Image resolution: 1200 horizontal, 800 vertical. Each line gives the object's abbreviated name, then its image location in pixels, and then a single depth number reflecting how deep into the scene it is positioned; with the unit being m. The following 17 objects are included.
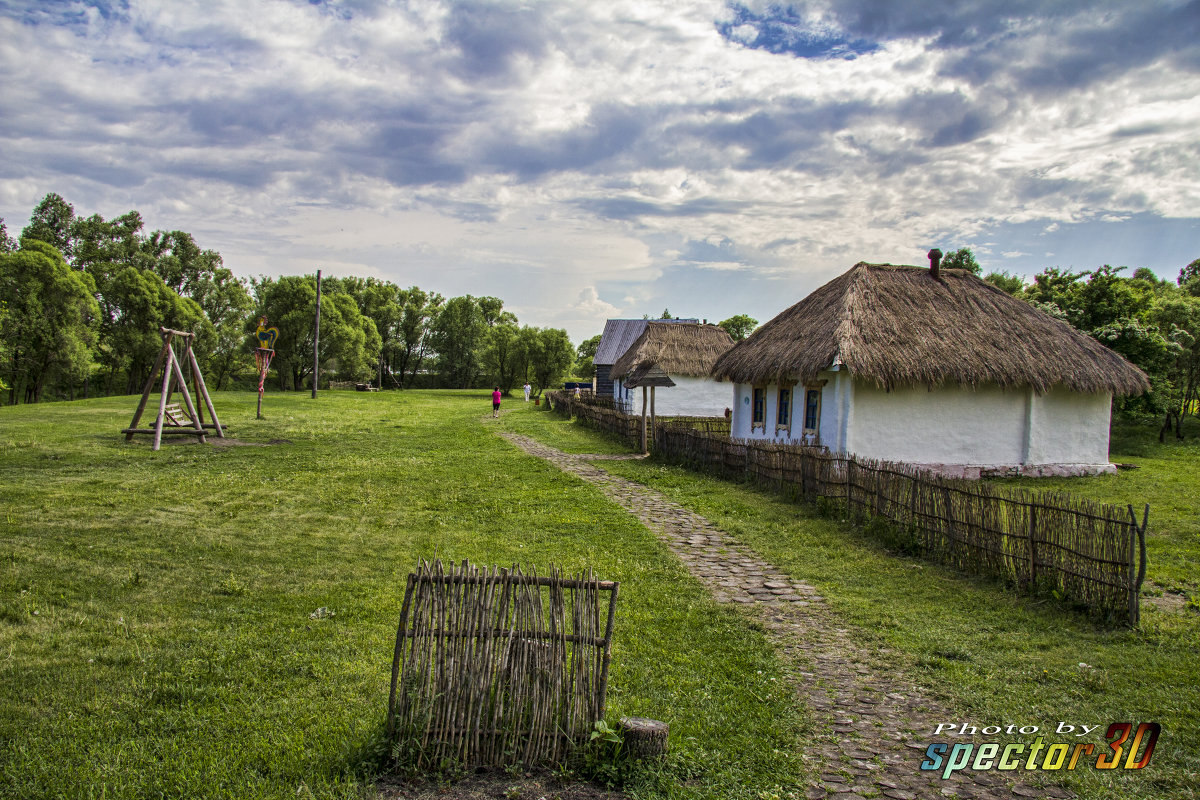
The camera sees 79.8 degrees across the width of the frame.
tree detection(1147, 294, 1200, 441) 21.83
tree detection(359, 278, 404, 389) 69.19
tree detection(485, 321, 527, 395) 64.06
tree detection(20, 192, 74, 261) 45.50
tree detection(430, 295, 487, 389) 72.06
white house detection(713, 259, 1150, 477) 15.80
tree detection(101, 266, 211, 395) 40.53
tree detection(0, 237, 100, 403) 32.69
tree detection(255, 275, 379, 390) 50.28
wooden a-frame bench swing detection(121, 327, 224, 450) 16.69
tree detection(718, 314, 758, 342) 75.31
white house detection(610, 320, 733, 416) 31.38
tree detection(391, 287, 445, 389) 73.12
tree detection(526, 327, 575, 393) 63.31
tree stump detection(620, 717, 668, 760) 3.95
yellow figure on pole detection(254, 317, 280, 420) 22.53
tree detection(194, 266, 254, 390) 49.75
